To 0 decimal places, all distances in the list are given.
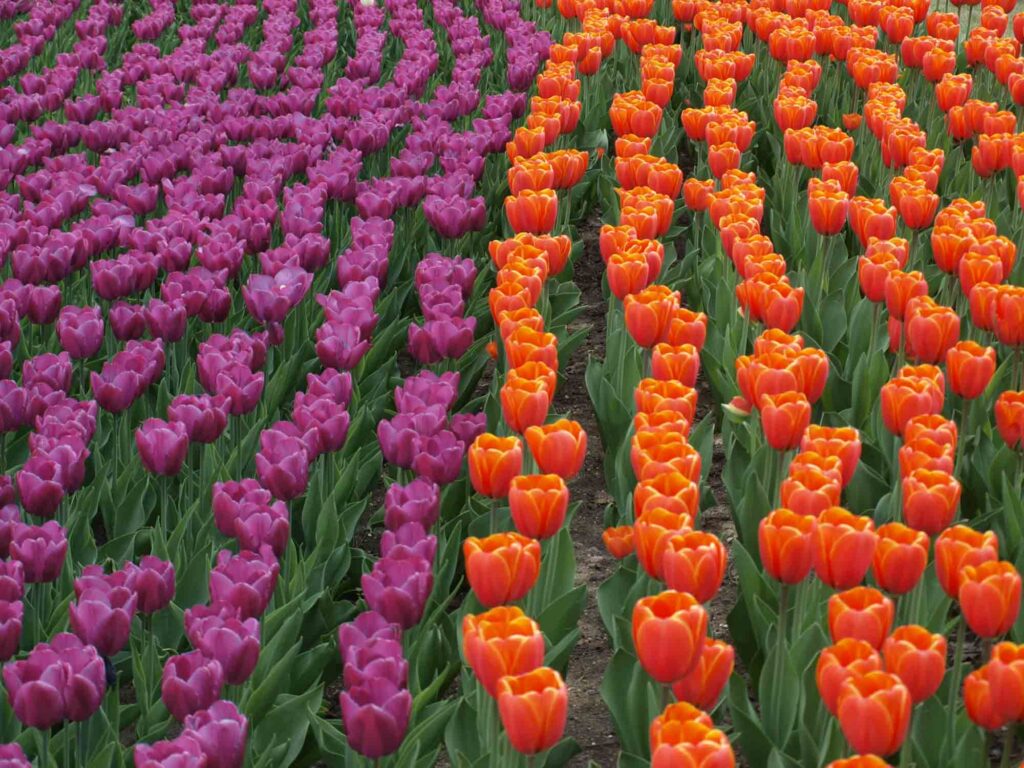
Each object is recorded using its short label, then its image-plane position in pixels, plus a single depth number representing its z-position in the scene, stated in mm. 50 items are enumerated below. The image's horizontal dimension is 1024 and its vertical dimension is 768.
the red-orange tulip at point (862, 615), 1982
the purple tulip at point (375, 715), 2057
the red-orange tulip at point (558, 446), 2576
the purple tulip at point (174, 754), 1938
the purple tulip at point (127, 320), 3549
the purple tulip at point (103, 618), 2301
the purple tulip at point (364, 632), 2152
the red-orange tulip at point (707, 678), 2027
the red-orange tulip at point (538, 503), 2379
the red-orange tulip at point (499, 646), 1920
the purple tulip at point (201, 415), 3006
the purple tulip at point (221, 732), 2014
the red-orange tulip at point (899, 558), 2164
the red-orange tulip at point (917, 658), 1903
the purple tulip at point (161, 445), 2928
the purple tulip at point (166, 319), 3510
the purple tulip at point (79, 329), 3441
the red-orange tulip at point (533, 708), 1847
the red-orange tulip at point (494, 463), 2594
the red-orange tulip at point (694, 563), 2117
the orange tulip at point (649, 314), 3168
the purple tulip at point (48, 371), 3219
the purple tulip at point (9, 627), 2299
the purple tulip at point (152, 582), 2438
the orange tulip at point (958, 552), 2096
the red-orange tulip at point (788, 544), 2221
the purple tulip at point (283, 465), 2803
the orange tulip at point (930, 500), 2311
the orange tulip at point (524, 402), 2764
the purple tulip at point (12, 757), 1955
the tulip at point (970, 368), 2838
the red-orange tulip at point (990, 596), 2053
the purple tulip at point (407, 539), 2439
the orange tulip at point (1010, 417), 2773
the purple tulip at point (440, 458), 2818
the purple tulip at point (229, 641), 2221
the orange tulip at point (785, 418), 2658
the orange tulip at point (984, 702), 1922
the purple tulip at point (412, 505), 2607
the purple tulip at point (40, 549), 2533
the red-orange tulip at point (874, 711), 1792
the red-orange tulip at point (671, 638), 1930
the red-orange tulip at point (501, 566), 2188
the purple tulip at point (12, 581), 2359
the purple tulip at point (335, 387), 3105
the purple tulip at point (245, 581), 2326
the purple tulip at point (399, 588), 2336
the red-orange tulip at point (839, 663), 1869
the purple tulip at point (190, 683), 2146
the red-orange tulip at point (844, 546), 2135
